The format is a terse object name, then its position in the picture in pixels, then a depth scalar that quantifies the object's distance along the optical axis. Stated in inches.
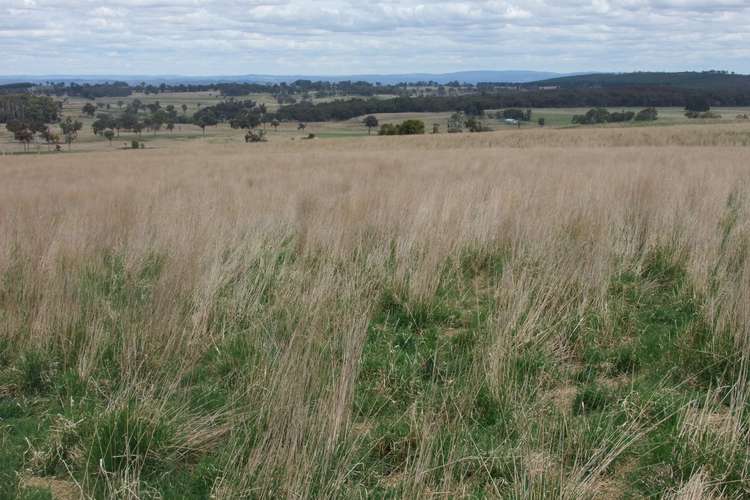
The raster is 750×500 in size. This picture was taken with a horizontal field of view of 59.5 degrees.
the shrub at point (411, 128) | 2588.6
